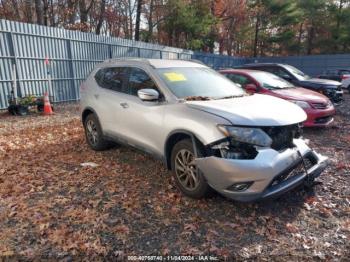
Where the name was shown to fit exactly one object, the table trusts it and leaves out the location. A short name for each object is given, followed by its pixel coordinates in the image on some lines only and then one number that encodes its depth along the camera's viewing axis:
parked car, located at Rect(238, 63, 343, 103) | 9.26
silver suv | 3.03
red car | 6.47
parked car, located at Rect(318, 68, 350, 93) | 16.25
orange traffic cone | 9.65
